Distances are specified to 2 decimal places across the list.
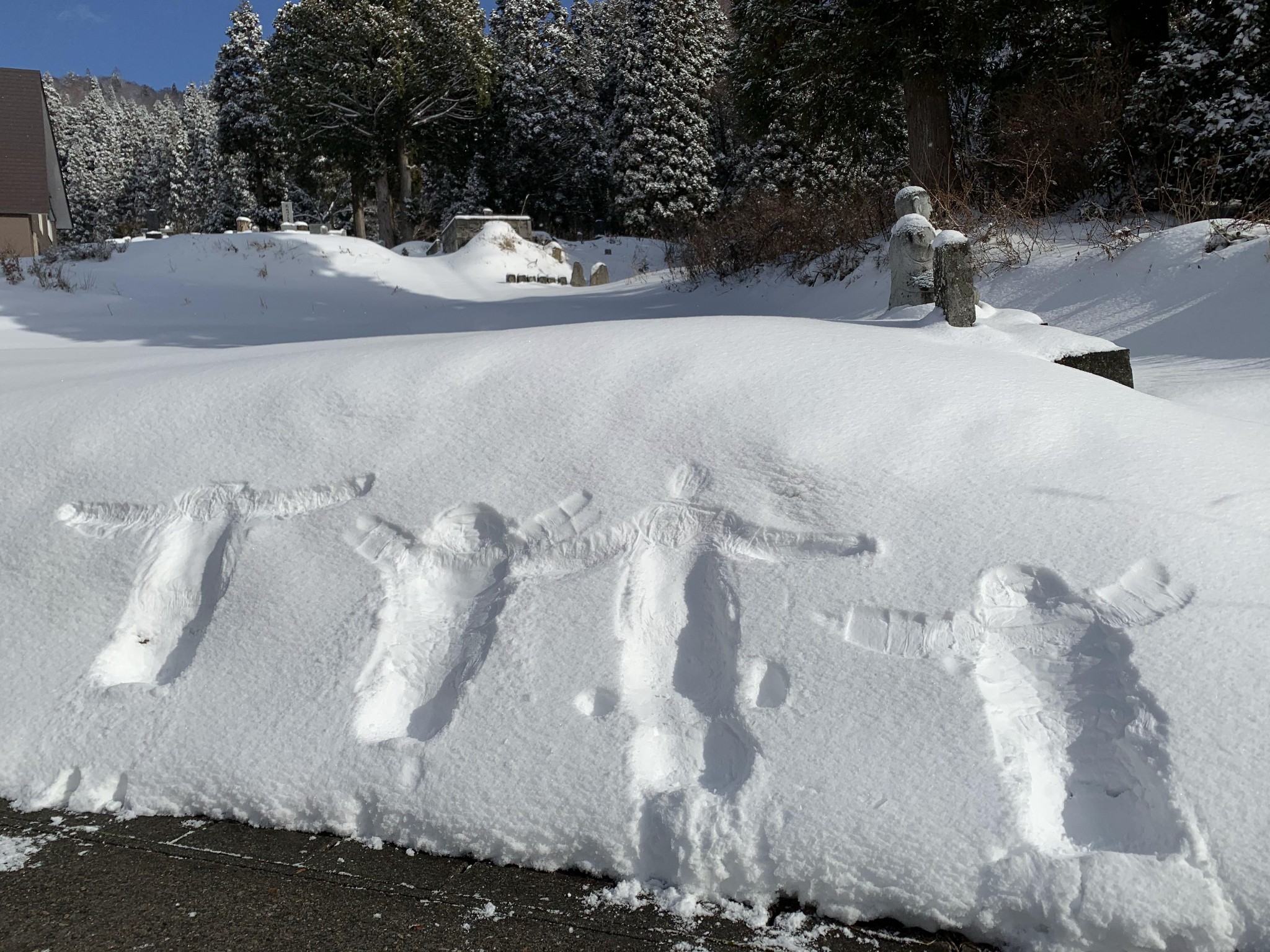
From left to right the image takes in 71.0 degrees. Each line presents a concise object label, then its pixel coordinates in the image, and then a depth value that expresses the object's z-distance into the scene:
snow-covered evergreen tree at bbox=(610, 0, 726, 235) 28.38
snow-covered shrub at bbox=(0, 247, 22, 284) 12.27
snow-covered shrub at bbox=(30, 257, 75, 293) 12.20
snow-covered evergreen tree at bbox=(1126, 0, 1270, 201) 9.22
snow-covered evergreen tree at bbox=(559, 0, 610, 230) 32.50
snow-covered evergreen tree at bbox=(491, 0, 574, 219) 31.45
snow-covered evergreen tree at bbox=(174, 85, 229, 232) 40.30
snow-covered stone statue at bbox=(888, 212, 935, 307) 7.06
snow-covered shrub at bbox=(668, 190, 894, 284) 12.46
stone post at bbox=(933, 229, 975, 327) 5.70
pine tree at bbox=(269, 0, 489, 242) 25.81
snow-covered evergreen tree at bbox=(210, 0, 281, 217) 29.97
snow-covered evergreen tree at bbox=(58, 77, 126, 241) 51.38
